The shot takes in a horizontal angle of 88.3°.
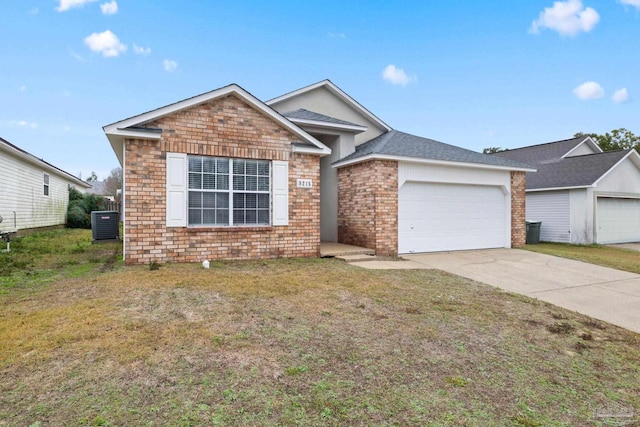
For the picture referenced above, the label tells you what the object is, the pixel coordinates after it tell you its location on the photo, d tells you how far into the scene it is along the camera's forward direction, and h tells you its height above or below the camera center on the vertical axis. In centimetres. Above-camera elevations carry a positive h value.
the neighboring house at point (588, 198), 1525 +80
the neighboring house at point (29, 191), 1270 +99
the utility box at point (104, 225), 1306 -50
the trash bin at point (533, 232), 1467 -80
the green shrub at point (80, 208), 2055 +31
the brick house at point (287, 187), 779 +79
